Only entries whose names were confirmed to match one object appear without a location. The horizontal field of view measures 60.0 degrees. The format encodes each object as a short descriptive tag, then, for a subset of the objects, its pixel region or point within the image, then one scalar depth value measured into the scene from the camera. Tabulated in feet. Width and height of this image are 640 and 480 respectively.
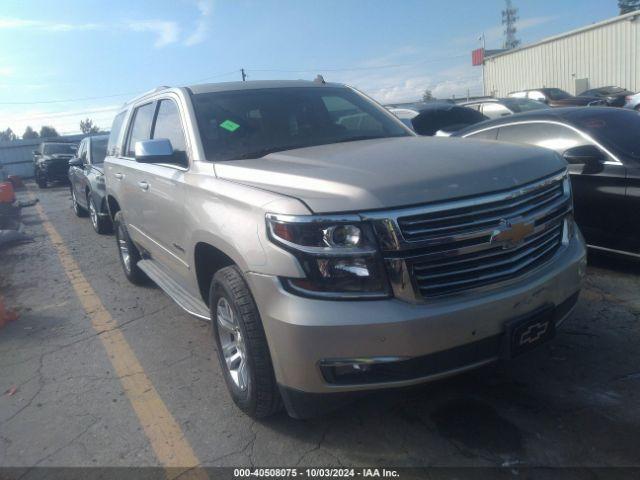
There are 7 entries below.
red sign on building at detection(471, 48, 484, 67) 151.35
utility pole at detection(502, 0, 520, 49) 313.12
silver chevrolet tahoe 8.07
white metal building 94.79
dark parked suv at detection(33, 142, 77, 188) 68.23
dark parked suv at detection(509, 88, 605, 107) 69.61
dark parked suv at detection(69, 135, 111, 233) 30.55
